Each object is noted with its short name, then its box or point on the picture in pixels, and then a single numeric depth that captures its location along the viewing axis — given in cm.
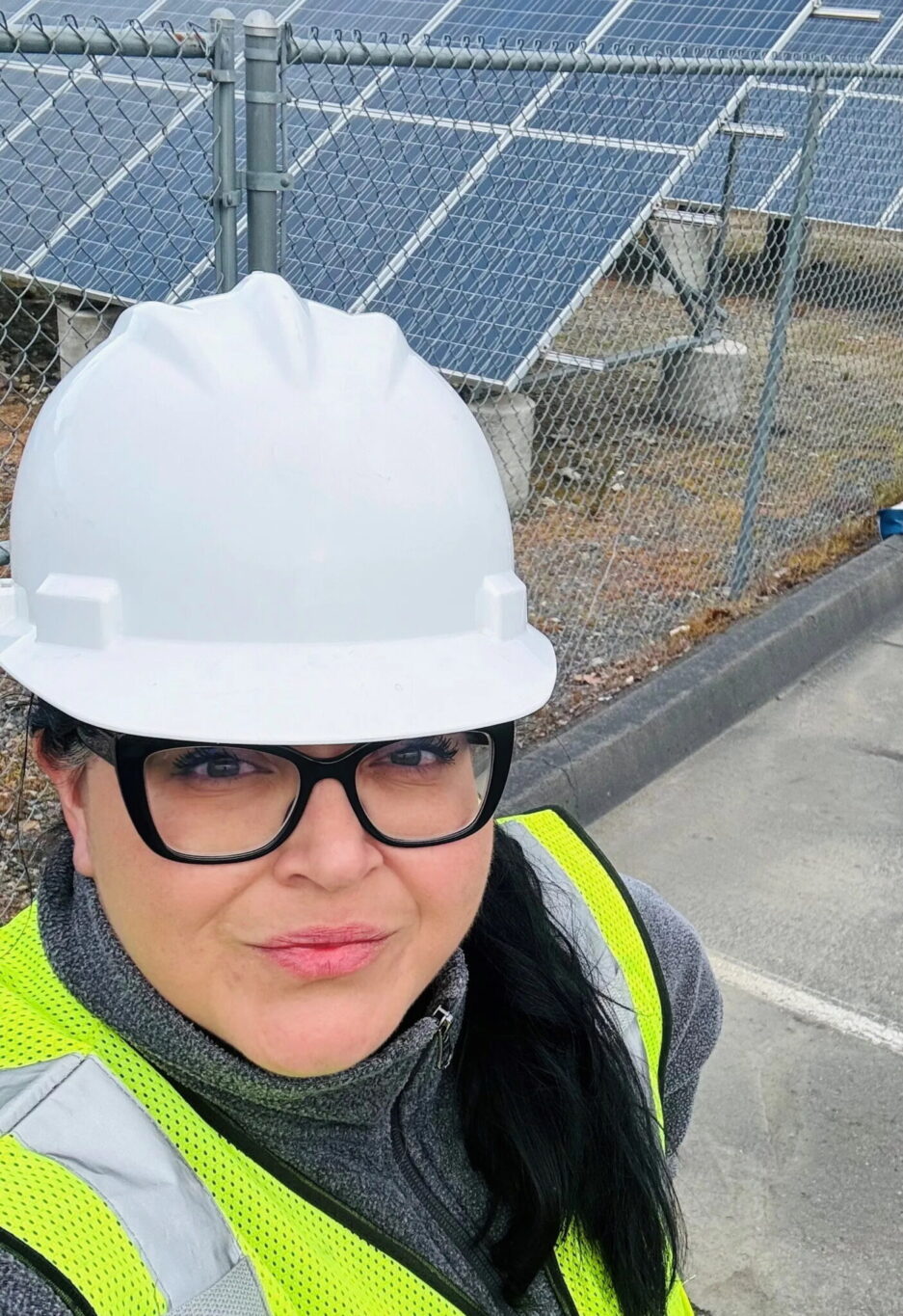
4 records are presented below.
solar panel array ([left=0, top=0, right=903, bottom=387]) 500
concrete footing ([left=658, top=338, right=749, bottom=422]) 768
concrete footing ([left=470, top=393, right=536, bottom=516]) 573
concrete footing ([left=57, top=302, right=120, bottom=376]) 579
